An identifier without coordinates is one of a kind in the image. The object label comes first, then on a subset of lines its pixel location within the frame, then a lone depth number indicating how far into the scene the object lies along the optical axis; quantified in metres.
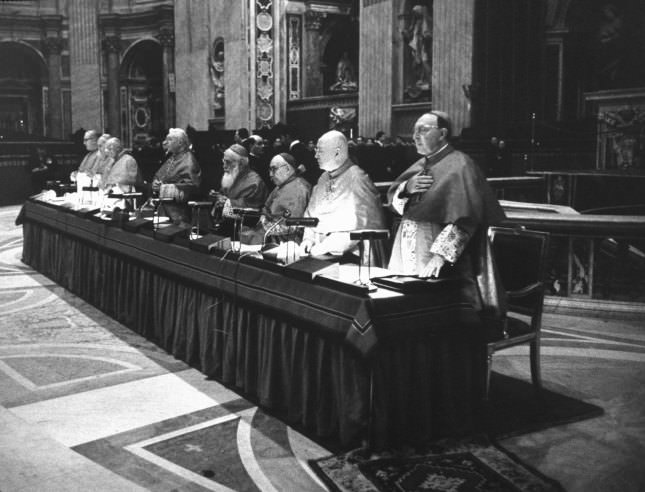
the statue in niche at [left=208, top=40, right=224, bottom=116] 19.88
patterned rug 3.54
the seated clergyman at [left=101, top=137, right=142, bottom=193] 8.50
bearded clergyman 6.45
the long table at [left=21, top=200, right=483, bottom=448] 3.85
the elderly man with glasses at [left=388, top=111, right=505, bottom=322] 4.09
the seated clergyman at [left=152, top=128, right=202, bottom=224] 7.55
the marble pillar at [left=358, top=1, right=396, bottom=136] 14.80
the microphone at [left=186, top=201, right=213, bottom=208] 6.10
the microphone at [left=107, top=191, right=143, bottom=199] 7.08
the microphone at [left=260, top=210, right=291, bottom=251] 5.43
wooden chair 4.64
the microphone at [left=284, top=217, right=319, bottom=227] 4.48
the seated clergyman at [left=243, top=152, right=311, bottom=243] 5.64
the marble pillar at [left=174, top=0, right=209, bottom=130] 20.22
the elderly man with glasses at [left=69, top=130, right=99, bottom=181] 9.77
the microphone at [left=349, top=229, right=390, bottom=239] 3.91
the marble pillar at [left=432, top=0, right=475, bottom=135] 12.90
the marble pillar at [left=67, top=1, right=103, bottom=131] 23.48
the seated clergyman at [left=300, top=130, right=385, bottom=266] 4.86
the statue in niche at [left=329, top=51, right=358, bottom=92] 19.97
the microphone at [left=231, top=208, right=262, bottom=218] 5.42
